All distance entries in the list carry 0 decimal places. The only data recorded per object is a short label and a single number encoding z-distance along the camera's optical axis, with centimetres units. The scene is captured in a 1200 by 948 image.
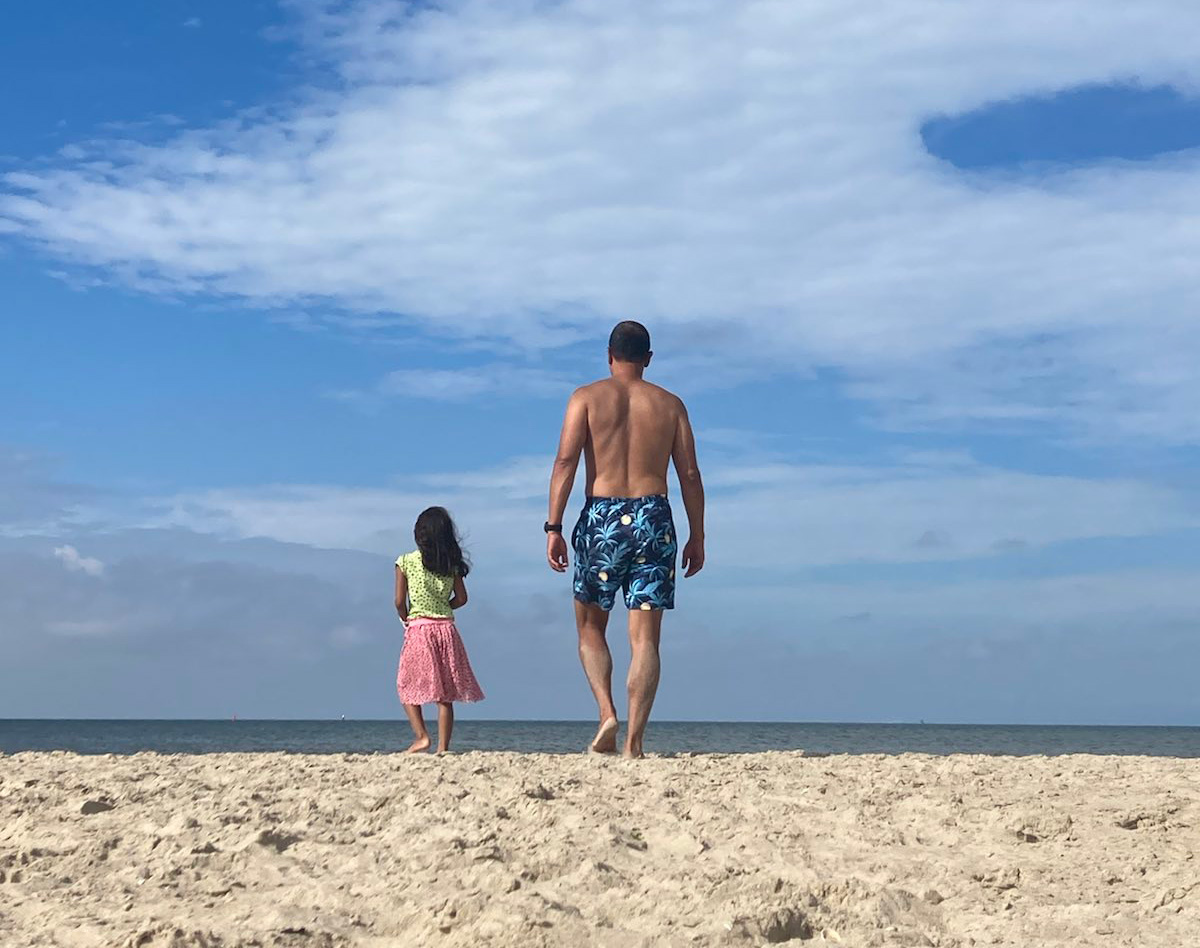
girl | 862
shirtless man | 685
